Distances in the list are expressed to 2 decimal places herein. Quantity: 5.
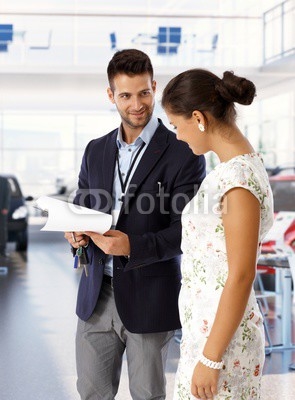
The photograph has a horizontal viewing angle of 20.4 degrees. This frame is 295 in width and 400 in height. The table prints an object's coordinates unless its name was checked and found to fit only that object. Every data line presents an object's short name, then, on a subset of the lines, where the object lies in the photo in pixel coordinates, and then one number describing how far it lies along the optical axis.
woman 1.96
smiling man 2.70
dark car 12.30
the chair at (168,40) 17.40
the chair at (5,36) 17.42
